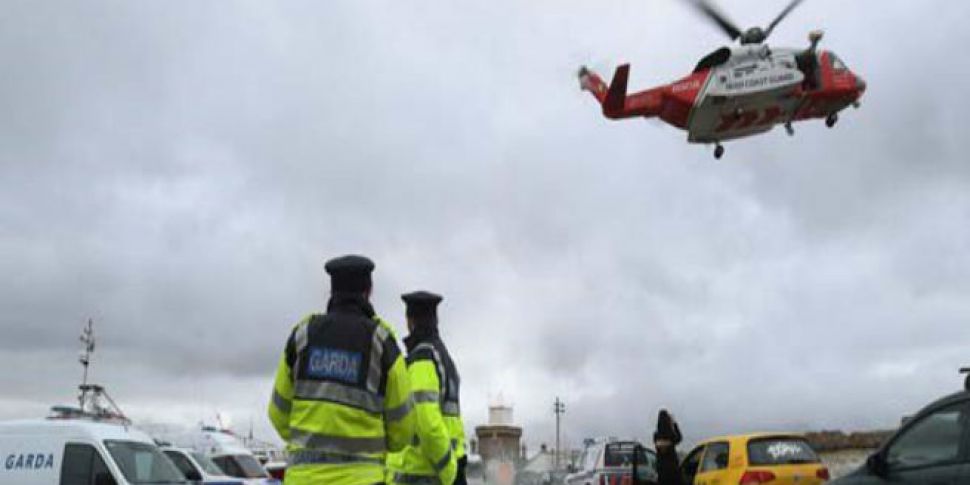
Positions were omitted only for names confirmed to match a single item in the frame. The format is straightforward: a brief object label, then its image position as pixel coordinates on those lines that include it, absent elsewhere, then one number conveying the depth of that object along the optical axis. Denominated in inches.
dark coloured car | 296.0
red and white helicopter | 1003.3
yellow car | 521.0
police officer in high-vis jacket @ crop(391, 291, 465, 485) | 235.1
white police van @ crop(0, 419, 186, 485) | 521.7
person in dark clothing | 567.5
